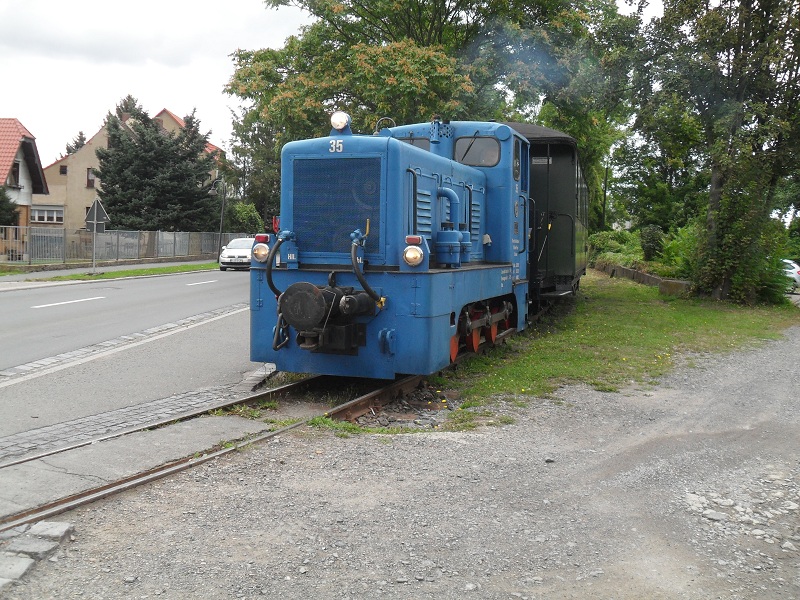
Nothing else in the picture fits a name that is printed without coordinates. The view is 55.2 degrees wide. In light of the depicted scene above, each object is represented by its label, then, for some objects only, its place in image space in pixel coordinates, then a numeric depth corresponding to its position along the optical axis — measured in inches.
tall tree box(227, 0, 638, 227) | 837.2
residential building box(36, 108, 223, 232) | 2176.4
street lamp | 1762.8
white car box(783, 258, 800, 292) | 1184.1
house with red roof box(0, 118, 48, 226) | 1601.9
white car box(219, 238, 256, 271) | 1306.6
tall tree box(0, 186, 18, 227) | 1371.8
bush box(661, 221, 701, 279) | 841.5
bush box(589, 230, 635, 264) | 1594.5
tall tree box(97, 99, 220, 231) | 1676.9
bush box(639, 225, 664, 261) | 1242.2
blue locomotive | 308.5
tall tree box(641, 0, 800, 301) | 730.2
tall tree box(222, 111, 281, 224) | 2411.4
